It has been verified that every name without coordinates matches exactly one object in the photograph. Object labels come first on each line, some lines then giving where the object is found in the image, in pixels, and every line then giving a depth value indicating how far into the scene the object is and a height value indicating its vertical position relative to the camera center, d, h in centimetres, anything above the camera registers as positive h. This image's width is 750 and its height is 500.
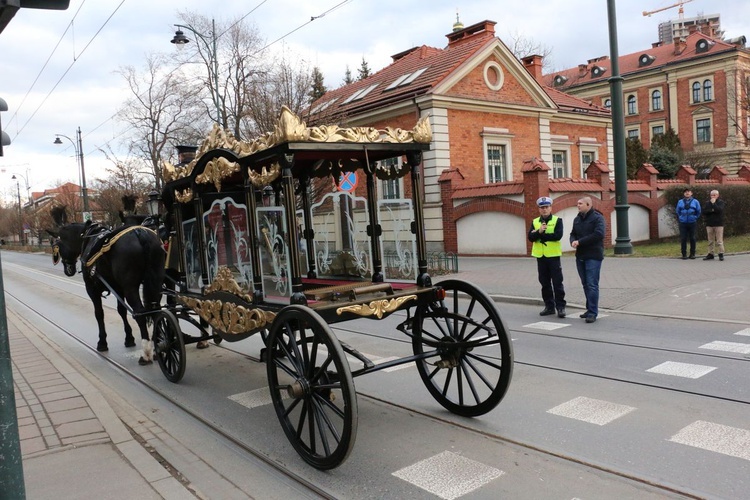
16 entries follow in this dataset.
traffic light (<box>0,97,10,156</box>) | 317 +59
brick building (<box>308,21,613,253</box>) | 2077 +385
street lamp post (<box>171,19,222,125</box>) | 1850 +612
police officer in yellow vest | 932 -64
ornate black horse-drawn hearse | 429 -43
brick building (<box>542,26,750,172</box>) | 5456 +1129
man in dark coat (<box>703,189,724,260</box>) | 1420 -53
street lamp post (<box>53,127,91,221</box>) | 3556 +462
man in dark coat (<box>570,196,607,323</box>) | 891 -61
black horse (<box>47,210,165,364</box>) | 733 -38
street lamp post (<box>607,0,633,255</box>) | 1623 +158
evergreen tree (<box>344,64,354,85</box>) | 5797 +1410
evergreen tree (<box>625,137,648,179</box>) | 3708 +318
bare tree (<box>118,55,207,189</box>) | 2859 +536
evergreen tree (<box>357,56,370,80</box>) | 5556 +1404
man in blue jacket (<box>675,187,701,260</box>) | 1466 -40
